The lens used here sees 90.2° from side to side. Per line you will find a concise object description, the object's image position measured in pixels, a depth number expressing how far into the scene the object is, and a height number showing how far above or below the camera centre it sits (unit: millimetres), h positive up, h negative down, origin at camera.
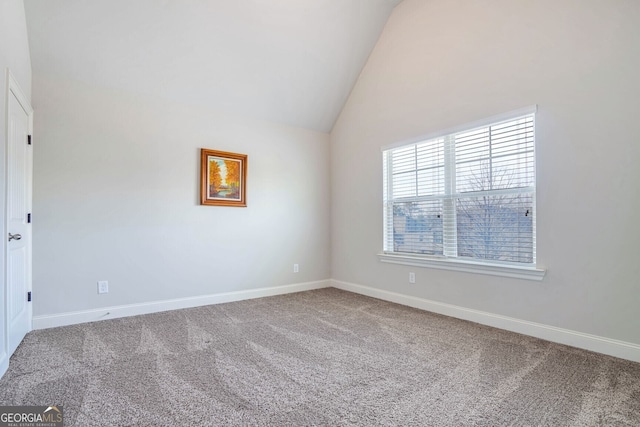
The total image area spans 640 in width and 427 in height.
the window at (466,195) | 2852 +254
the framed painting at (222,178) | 3836 +517
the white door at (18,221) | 2299 -6
